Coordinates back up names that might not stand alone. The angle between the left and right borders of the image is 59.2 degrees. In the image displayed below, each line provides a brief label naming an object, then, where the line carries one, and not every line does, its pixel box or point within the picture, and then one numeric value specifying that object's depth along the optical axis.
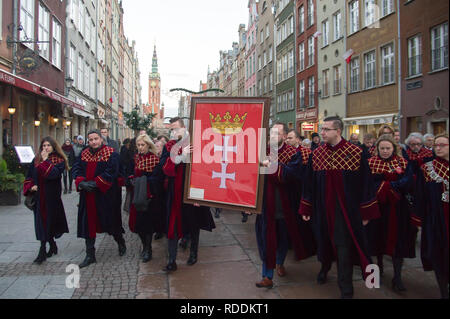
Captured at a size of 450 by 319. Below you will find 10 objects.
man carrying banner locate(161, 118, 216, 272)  5.02
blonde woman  5.71
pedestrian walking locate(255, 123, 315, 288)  4.34
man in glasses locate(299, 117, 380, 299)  3.86
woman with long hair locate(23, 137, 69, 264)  5.56
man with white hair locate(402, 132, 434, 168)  6.04
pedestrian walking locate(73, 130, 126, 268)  5.46
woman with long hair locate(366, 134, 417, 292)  4.31
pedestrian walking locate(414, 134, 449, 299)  2.95
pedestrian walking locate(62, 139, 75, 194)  12.29
